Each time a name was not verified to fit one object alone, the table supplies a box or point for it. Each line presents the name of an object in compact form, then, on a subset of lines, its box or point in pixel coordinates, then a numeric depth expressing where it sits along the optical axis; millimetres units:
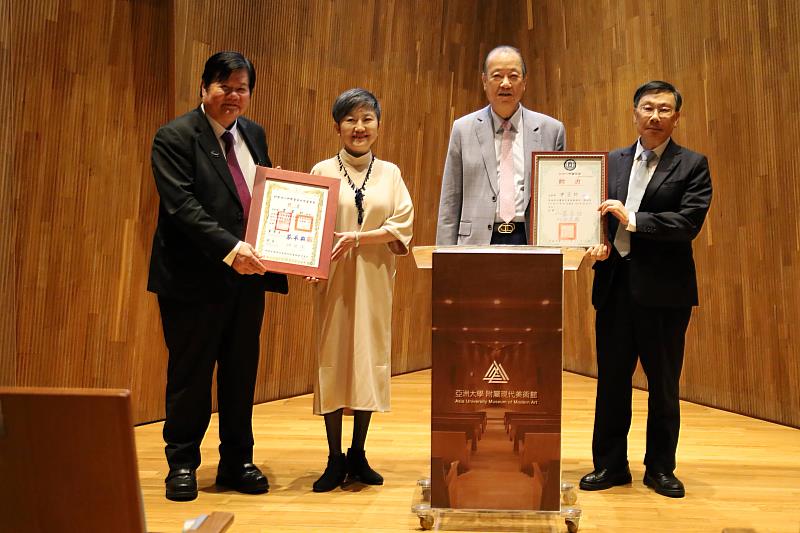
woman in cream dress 2994
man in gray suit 3025
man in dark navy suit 2932
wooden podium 2498
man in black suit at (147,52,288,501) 2822
